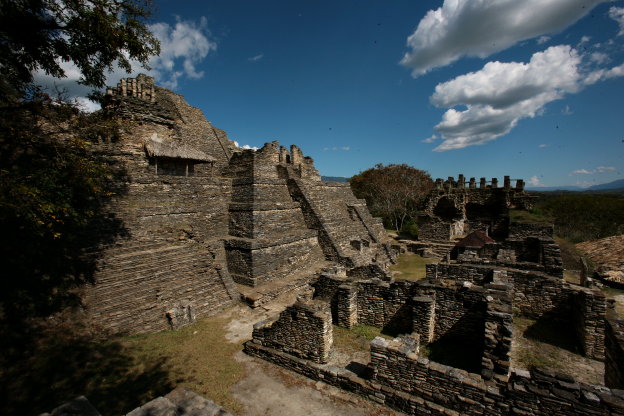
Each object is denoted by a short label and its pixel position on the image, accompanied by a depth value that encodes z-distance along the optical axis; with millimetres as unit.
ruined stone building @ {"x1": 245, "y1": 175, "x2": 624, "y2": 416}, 4816
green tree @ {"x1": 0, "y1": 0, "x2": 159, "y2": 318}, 6477
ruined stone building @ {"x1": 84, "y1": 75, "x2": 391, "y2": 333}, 9391
